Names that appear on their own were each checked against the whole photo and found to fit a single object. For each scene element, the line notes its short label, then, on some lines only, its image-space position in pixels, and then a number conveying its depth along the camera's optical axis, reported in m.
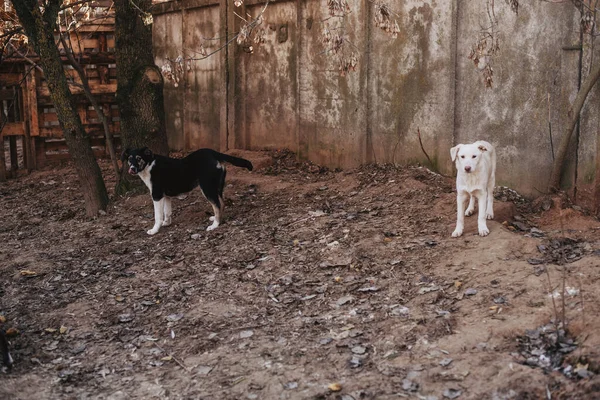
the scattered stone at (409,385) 5.00
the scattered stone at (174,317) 6.62
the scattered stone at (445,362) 5.23
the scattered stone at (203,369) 5.59
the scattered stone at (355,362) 5.44
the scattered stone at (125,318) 6.73
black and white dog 8.85
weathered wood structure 13.16
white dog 7.10
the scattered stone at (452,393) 4.86
